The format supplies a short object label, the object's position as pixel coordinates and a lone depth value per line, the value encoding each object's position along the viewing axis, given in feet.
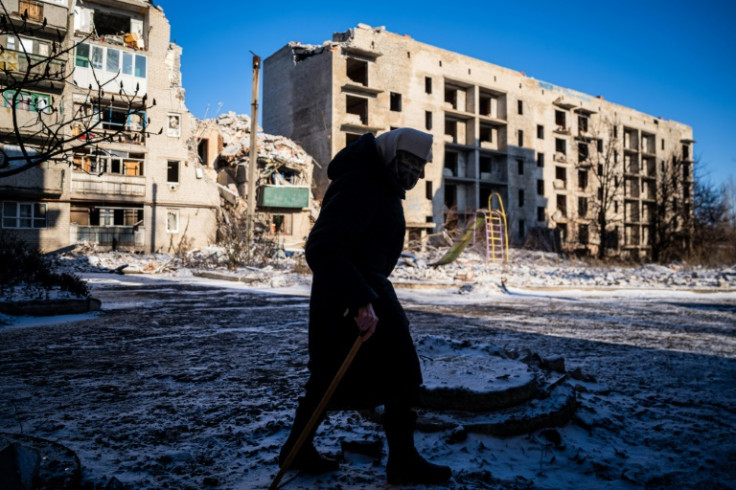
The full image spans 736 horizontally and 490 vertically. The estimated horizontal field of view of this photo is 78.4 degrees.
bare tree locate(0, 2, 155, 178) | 70.28
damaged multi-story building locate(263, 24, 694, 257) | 105.19
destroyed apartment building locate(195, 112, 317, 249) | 94.38
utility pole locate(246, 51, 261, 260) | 54.85
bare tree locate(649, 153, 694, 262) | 86.81
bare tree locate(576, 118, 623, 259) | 139.56
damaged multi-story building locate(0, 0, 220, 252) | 75.77
